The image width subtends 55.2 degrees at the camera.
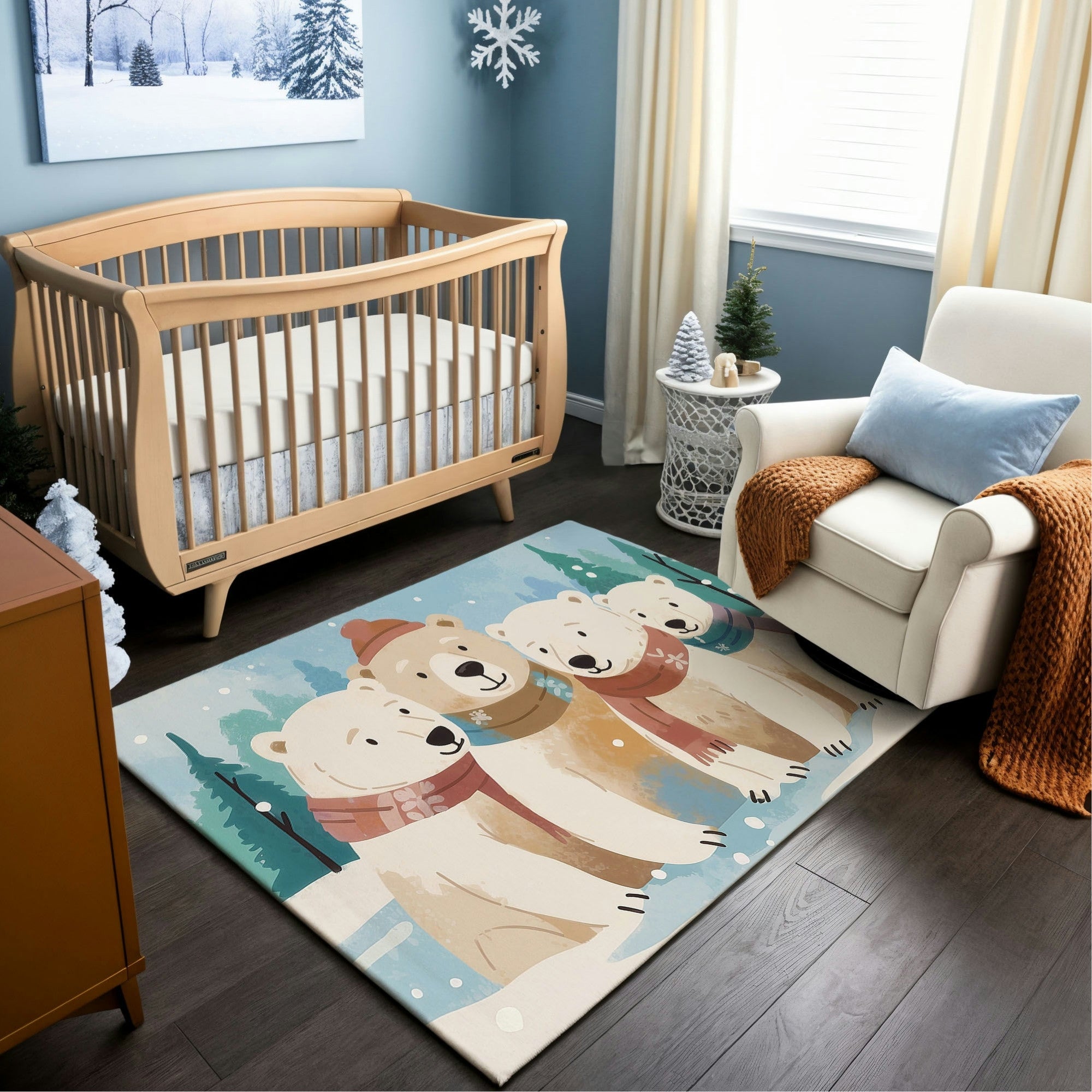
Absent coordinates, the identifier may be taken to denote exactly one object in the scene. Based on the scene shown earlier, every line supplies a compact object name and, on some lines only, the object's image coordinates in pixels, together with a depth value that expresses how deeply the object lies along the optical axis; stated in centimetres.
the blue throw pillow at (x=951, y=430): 219
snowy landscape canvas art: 260
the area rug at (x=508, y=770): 163
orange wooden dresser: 117
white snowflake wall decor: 352
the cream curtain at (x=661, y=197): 314
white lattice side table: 295
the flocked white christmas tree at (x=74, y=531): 185
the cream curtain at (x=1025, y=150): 244
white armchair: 199
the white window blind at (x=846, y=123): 288
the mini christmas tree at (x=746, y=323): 299
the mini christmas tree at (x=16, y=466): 219
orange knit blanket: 197
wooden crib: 221
